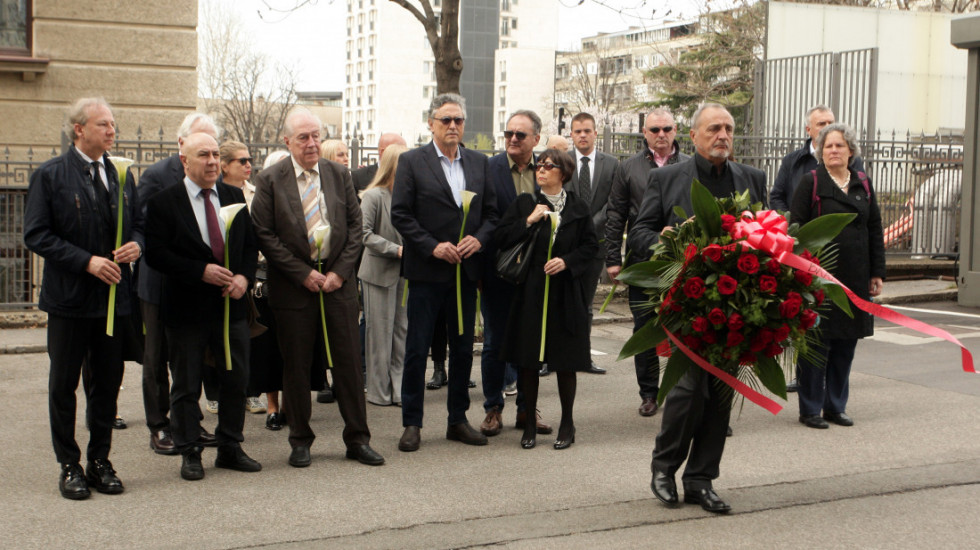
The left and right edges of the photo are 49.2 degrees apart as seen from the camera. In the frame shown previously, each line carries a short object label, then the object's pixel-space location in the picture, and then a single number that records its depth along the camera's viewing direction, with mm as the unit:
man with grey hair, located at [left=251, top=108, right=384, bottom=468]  6590
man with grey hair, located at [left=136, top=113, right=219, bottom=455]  6859
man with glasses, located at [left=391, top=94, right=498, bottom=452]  7039
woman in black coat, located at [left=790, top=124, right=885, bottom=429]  7586
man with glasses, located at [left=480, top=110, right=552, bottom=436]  7457
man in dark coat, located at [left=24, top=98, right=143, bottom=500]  5789
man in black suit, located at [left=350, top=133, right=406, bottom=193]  9181
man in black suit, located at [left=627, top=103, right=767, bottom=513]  5629
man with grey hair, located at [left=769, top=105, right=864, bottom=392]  8478
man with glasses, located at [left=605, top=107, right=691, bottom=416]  8180
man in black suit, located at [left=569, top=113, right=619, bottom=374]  8820
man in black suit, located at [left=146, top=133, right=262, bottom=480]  6172
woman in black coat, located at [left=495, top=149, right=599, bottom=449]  7027
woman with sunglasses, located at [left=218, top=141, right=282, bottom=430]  7266
